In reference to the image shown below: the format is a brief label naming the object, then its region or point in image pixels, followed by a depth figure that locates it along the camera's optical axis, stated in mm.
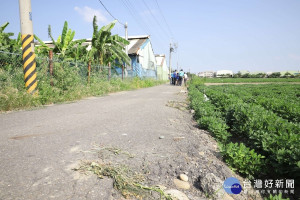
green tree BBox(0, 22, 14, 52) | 10884
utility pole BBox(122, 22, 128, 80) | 20188
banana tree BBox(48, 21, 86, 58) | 12627
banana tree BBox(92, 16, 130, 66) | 13663
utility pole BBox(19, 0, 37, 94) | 7293
